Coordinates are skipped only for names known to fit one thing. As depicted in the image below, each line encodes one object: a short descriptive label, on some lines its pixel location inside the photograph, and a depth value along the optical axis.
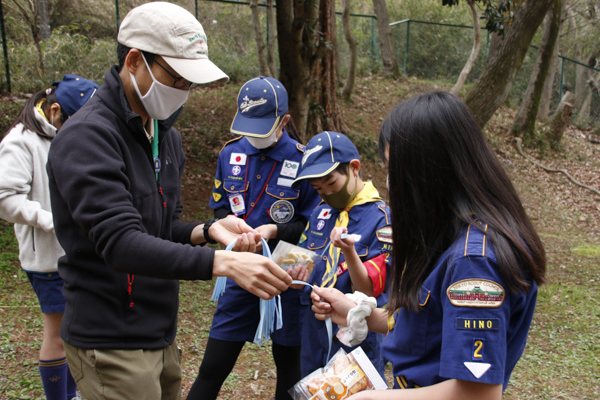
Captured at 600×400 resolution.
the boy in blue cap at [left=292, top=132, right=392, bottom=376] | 2.51
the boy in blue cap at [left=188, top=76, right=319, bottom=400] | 2.93
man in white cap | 1.65
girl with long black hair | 1.31
